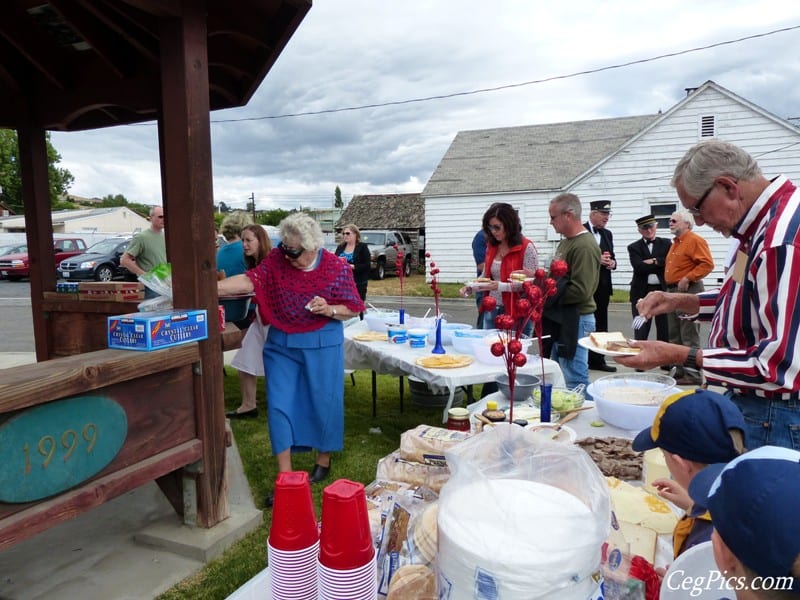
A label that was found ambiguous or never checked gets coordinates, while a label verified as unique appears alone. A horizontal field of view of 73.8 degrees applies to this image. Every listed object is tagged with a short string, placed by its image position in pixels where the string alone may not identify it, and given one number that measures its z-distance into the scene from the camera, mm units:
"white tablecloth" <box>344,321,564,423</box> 3488
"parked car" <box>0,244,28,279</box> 22716
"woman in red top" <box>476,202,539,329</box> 4496
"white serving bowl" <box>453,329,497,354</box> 4137
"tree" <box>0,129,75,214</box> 41344
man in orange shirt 6211
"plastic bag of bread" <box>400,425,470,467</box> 1778
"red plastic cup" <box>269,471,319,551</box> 1062
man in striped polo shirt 1521
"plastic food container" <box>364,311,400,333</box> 5102
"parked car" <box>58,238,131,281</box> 18547
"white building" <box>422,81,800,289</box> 13867
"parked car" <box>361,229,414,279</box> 20031
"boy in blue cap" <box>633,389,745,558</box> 1263
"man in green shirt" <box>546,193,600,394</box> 4145
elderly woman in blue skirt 3418
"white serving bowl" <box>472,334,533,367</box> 3742
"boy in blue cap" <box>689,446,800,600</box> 762
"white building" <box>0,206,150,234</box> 43375
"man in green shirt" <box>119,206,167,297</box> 6137
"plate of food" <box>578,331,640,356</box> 2297
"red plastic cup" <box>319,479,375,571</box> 991
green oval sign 2012
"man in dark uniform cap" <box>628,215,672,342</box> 7109
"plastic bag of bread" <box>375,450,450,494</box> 1682
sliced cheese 1562
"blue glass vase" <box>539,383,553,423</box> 2352
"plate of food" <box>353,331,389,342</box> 4684
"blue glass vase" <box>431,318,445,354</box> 4059
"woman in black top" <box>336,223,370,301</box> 7594
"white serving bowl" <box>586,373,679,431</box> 2277
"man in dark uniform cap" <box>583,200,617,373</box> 6879
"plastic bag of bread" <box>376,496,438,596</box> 1283
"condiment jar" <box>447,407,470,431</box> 2189
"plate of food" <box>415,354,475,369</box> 3668
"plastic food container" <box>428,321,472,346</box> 4533
